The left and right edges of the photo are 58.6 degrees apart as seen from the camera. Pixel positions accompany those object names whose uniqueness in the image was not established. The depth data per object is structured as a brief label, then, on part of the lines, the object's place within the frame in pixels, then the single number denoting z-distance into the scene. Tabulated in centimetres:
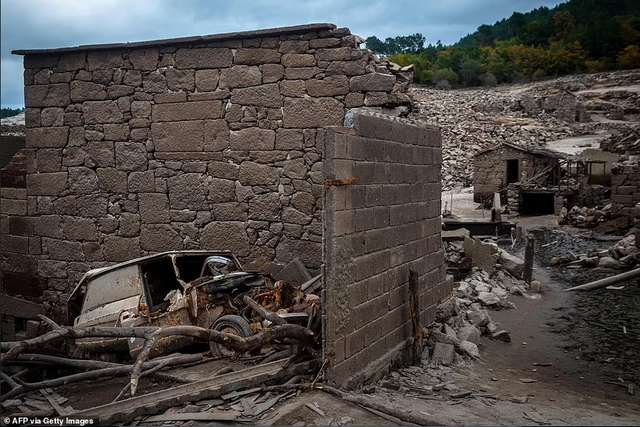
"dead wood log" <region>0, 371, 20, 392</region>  487
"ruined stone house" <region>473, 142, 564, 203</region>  2797
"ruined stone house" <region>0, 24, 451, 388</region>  653
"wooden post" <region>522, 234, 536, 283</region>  1270
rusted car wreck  609
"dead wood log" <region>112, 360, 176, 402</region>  494
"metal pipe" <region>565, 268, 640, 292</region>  1188
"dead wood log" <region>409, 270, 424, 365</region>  686
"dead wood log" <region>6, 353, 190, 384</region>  540
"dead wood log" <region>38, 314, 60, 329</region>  541
